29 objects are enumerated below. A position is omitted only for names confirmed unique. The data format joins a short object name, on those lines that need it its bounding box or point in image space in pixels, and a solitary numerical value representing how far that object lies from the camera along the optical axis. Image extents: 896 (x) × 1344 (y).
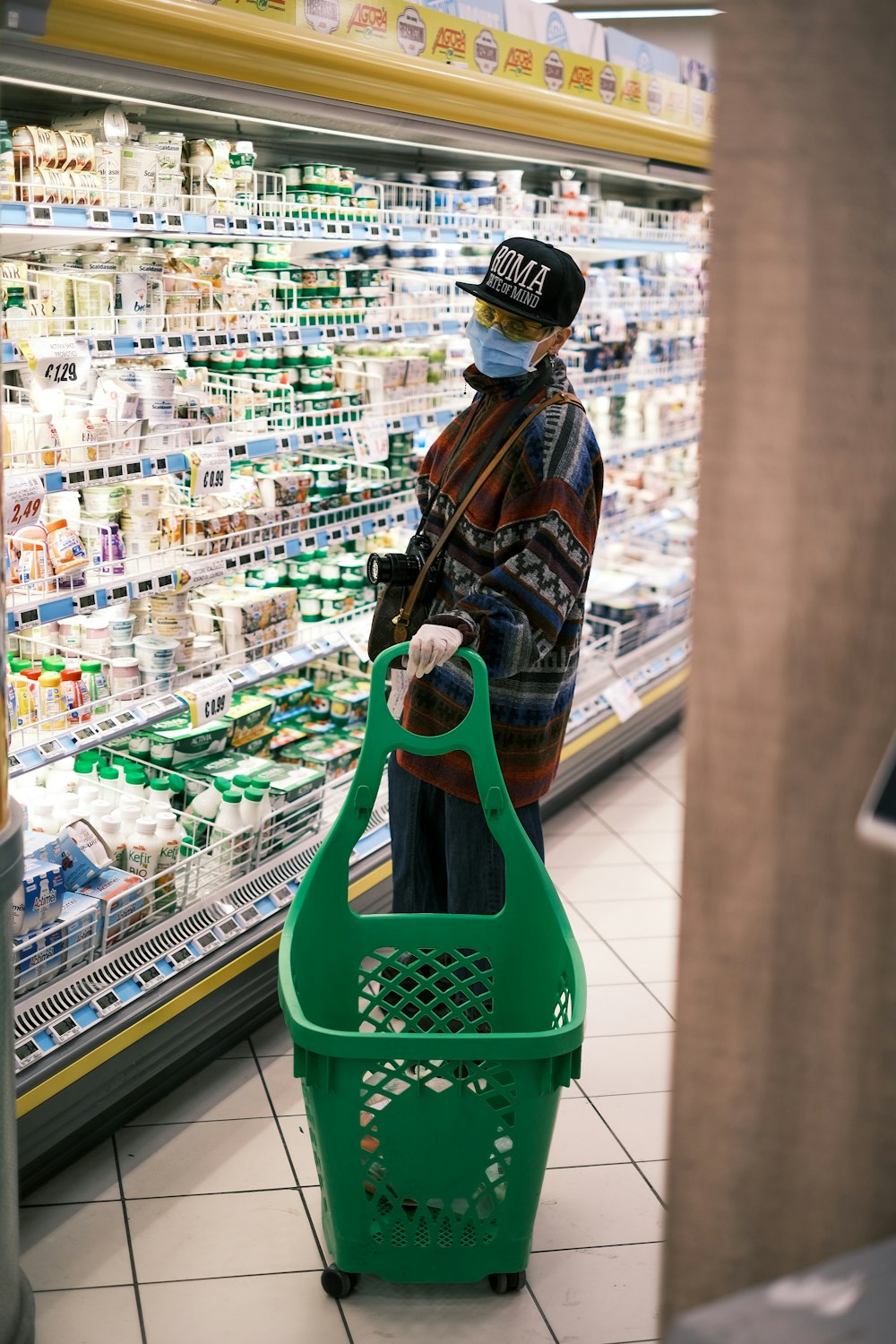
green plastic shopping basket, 2.03
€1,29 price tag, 2.64
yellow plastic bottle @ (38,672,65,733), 2.71
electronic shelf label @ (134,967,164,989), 2.73
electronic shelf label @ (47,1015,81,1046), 2.49
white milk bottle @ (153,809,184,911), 2.94
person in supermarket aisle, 2.30
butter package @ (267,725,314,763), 3.71
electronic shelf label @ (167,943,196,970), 2.82
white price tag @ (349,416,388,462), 3.58
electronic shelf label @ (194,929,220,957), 2.90
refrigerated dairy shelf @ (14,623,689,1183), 2.46
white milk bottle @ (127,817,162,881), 2.89
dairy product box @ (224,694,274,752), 3.51
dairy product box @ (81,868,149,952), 2.71
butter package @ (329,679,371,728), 3.93
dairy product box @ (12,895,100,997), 2.53
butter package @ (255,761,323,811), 3.29
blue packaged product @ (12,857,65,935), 2.51
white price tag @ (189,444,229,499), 3.01
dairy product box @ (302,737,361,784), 3.69
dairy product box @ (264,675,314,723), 3.81
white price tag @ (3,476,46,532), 2.38
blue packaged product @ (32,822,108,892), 2.68
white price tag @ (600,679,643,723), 4.77
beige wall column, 0.62
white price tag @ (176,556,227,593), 3.00
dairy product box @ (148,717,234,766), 3.29
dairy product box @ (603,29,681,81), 4.46
